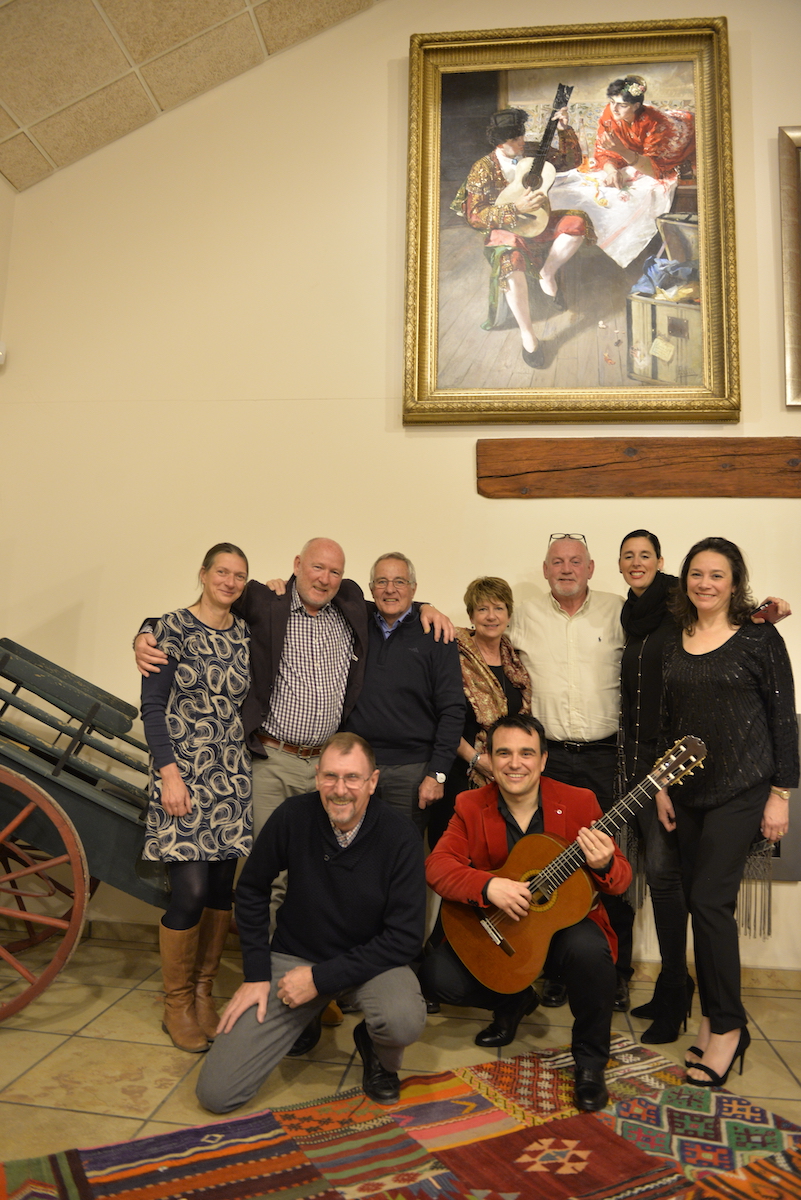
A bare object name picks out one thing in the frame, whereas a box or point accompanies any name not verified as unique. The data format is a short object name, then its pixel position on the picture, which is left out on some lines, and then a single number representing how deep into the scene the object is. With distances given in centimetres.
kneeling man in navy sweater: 219
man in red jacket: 227
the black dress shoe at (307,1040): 251
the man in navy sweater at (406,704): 288
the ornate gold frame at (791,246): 353
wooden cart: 255
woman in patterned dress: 255
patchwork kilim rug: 184
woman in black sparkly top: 242
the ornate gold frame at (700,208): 357
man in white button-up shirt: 298
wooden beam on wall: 349
